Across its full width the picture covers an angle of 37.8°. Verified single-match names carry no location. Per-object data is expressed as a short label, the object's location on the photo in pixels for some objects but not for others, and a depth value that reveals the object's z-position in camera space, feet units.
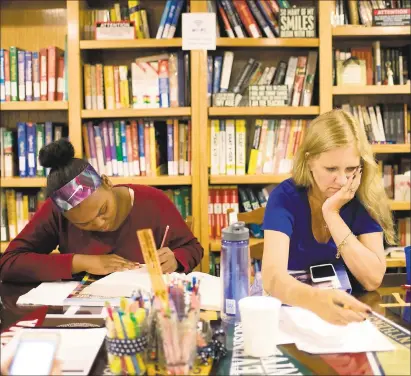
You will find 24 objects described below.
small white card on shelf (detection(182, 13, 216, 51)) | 10.22
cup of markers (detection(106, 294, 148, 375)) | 3.68
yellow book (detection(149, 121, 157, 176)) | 10.66
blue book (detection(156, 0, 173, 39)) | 10.44
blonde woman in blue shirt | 5.88
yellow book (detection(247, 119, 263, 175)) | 10.78
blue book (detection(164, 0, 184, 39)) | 10.44
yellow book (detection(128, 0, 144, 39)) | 10.56
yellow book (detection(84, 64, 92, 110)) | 10.63
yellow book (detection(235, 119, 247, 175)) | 10.71
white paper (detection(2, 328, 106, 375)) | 3.77
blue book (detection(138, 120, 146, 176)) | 10.70
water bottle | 4.79
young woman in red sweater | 6.21
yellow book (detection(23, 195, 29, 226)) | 10.97
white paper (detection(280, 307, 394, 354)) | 4.06
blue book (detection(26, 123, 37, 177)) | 10.78
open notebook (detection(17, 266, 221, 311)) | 5.29
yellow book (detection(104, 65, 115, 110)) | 10.66
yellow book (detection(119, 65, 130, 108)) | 10.65
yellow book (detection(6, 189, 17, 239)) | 10.94
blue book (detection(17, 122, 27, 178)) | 10.78
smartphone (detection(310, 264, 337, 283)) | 5.60
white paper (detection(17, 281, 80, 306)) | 5.37
